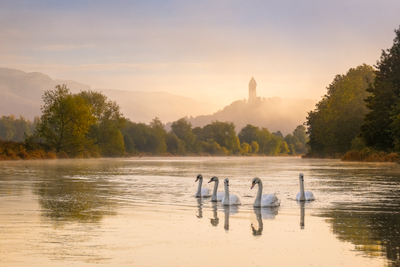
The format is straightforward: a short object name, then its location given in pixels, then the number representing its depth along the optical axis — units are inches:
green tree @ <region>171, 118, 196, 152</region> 7066.9
